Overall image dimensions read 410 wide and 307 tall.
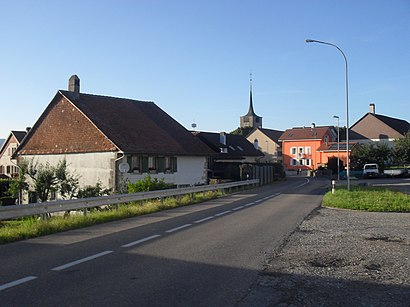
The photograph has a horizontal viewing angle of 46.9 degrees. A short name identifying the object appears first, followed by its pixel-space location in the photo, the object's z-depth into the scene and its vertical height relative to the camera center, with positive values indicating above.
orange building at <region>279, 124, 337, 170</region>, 83.88 +4.17
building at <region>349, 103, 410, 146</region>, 88.94 +7.68
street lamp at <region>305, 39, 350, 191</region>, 28.31 +3.77
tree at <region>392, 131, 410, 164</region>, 65.69 +2.62
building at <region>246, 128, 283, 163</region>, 92.56 +5.15
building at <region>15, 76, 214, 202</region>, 34.00 +2.14
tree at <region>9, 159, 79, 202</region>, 30.17 -0.68
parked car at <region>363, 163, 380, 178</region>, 58.85 -0.28
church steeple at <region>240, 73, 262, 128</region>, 128.12 +13.64
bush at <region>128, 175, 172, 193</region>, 24.30 -0.87
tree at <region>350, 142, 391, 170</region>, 65.75 +1.93
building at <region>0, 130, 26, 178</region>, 66.25 +2.69
